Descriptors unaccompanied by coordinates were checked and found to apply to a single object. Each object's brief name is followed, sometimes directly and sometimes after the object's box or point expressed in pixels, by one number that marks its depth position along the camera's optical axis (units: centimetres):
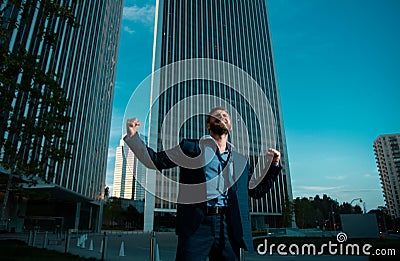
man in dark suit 236
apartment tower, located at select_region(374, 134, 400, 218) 14012
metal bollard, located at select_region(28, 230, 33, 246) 1758
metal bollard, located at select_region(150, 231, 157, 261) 618
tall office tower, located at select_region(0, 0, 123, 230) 3519
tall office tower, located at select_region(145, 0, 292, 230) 7200
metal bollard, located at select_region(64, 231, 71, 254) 1404
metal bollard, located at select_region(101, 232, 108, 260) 1142
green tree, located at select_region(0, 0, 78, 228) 1137
